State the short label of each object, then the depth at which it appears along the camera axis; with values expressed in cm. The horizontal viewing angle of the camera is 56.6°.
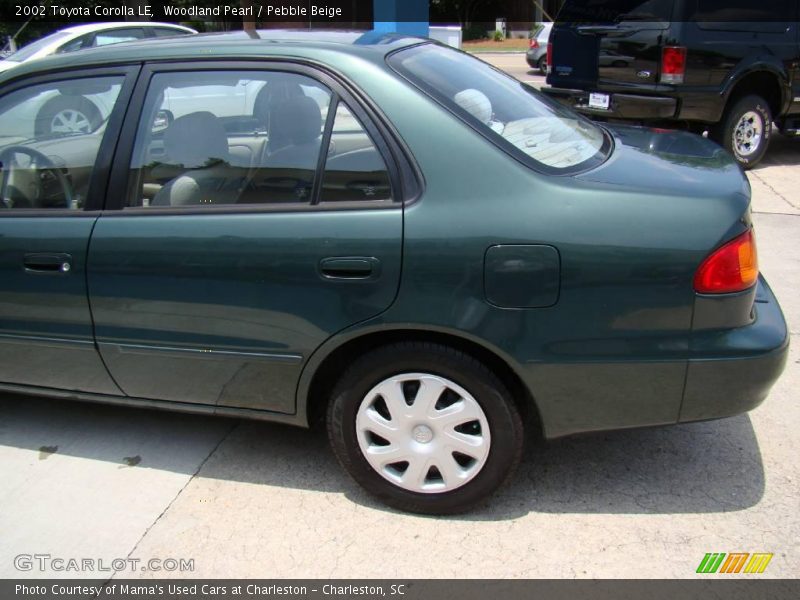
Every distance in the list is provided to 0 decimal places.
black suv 709
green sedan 239
